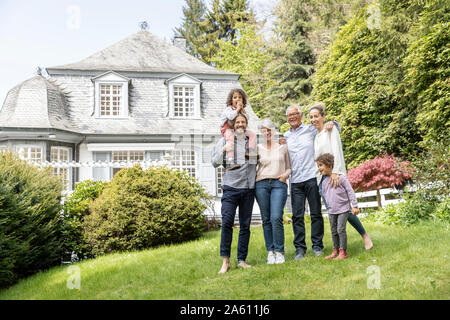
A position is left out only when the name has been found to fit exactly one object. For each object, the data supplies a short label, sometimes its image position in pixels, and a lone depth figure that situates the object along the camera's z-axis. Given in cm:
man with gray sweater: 452
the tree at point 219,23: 3031
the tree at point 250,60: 2629
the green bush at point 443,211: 694
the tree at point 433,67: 1026
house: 1340
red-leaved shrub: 1089
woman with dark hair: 483
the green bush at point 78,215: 685
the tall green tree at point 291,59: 2100
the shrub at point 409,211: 747
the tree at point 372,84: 1272
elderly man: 498
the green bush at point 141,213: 673
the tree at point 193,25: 3120
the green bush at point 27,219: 520
